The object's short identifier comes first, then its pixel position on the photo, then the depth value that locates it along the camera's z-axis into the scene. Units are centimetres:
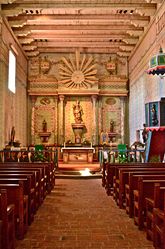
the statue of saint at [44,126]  1953
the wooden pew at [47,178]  737
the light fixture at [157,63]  972
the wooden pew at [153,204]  373
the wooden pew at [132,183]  529
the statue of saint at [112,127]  1969
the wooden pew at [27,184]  498
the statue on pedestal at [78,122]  1899
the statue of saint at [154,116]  1009
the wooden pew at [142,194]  463
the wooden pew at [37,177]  622
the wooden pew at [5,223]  336
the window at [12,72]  1508
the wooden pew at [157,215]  369
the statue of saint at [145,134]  1377
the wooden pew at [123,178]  616
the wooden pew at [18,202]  411
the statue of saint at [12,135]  1489
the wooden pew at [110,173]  786
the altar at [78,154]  1664
